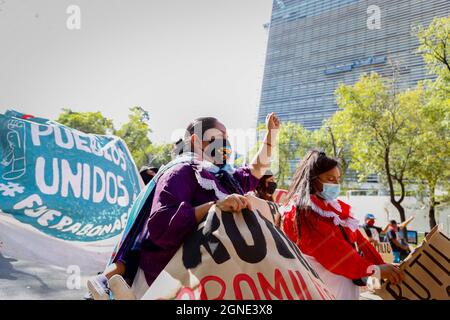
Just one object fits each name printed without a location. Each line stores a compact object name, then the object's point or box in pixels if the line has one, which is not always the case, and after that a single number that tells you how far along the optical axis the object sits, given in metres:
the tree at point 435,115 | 12.32
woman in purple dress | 1.38
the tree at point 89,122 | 27.23
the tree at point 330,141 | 19.44
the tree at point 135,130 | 28.52
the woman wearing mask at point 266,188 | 4.07
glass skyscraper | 43.84
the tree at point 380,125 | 16.17
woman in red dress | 2.22
